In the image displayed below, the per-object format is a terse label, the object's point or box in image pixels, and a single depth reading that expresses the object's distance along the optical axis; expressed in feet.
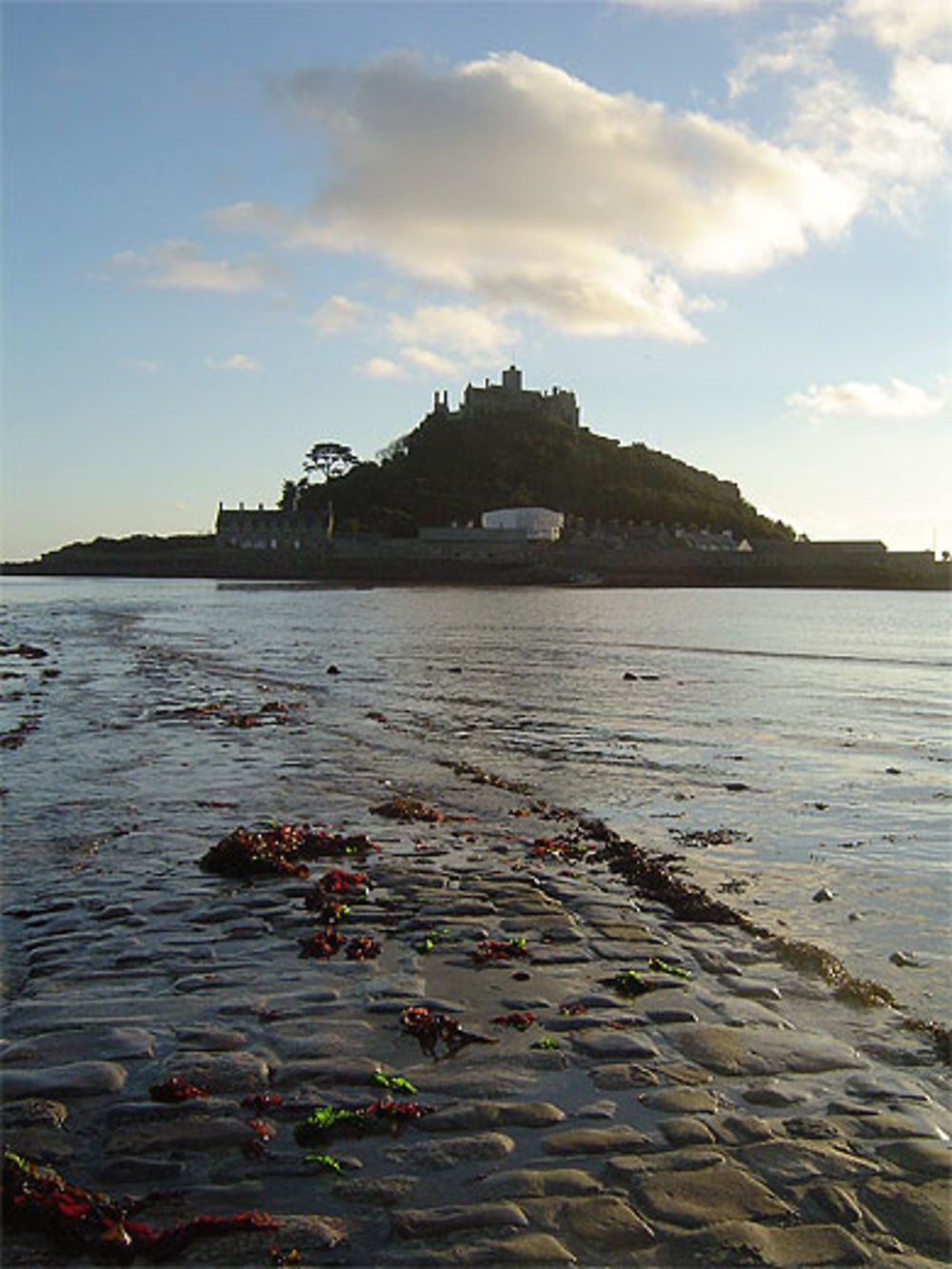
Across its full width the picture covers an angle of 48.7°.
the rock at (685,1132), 17.16
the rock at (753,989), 23.85
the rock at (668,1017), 22.07
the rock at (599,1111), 17.94
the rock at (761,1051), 20.12
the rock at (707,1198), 15.17
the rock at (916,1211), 14.85
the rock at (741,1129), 17.28
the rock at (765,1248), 14.19
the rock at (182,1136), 16.58
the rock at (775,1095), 18.69
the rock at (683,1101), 18.29
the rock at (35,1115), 17.21
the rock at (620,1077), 19.11
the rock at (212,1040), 20.13
